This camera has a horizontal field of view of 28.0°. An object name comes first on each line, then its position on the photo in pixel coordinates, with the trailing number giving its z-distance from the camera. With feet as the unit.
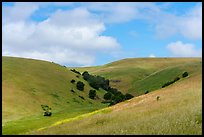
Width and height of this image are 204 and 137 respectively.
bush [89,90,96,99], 467.11
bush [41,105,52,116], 334.24
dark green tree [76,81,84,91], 471.21
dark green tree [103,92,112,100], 488.76
